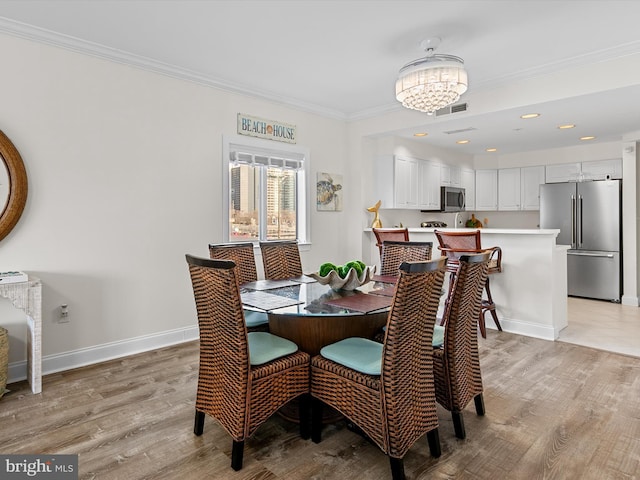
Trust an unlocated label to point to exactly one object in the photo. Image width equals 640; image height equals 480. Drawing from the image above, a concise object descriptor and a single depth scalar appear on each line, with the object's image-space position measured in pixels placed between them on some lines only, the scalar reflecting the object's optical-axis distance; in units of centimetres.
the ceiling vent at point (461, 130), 503
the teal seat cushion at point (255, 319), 268
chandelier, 286
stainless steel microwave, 643
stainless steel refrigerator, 562
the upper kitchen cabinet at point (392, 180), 550
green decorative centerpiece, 245
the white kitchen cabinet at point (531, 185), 685
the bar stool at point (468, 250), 385
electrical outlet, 316
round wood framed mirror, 283
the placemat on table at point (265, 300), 215
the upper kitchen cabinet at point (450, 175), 654
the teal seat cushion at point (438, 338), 221
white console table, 269
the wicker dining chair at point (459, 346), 206
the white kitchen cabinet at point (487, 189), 732
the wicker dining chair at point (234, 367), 188
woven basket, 264
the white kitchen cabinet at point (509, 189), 709
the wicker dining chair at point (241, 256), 310
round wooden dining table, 205
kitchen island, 395
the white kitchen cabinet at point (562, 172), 650
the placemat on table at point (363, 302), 209
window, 431
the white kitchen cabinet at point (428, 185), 604
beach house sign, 428
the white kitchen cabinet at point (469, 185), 710
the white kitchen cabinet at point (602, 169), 609
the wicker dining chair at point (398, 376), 174
